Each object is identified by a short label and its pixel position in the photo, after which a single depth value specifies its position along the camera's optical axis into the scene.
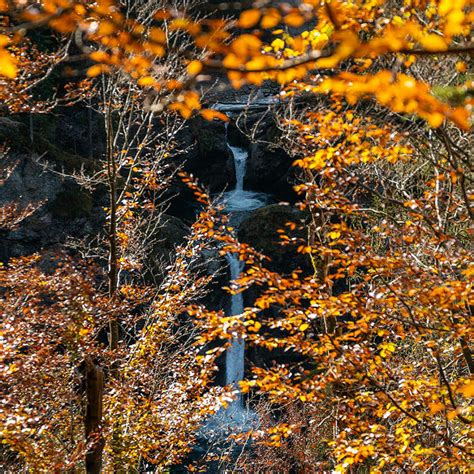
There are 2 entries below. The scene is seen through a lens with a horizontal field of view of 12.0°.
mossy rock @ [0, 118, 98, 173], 51.51
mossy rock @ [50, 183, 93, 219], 51.01
